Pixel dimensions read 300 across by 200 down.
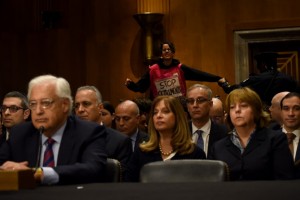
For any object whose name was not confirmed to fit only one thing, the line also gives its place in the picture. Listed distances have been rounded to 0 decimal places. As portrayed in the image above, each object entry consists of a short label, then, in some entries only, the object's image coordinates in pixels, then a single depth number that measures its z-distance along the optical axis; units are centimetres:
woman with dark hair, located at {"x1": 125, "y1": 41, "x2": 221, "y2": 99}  794
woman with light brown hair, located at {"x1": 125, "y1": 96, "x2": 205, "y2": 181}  430
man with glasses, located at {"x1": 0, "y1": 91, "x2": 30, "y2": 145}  552
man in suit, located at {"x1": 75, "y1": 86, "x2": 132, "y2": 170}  523
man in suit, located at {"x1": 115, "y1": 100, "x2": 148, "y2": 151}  569
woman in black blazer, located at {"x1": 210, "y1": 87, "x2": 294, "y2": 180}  397
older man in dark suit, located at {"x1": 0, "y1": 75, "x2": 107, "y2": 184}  345
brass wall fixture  935
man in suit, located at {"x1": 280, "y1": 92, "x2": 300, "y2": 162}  486
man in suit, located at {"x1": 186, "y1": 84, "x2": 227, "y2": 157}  524
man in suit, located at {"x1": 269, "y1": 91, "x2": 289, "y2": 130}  571
